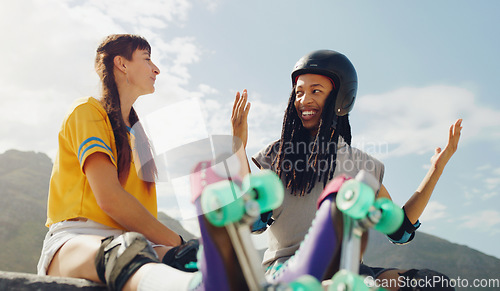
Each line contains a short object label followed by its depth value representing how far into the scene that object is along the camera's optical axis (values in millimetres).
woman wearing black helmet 3250
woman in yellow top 2172
